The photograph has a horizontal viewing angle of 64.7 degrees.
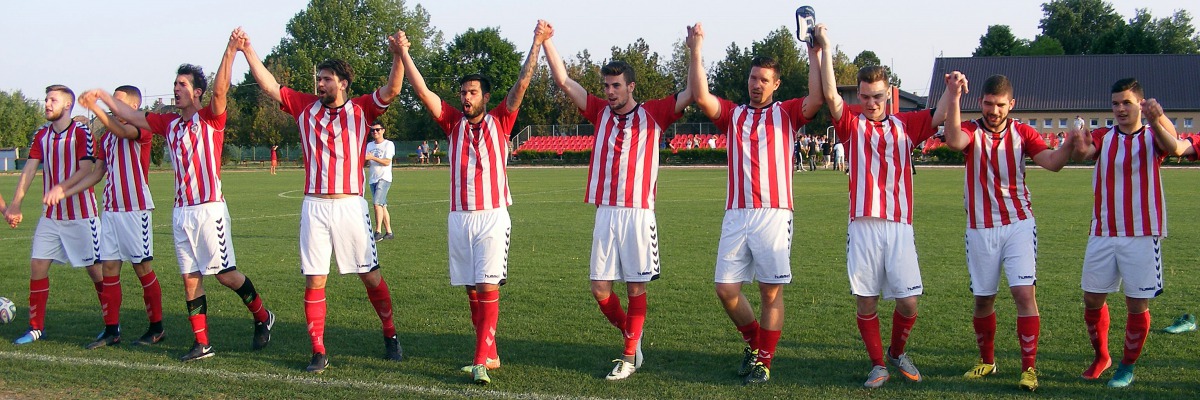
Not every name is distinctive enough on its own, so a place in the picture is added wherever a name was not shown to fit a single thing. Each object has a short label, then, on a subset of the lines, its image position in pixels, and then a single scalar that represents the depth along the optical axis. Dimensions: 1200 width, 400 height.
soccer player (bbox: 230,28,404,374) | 6.60
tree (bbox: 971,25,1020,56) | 80.69
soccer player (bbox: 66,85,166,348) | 7.43
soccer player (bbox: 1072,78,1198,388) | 5.81
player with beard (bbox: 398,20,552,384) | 6.43
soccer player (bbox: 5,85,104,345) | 7.61
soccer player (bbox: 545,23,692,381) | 6.30
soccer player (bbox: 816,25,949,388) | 5.87
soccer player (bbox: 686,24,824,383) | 6.02
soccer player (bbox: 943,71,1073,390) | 5.80
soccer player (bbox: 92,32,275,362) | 6.91
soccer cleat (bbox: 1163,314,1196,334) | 7.19
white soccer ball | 8.19
